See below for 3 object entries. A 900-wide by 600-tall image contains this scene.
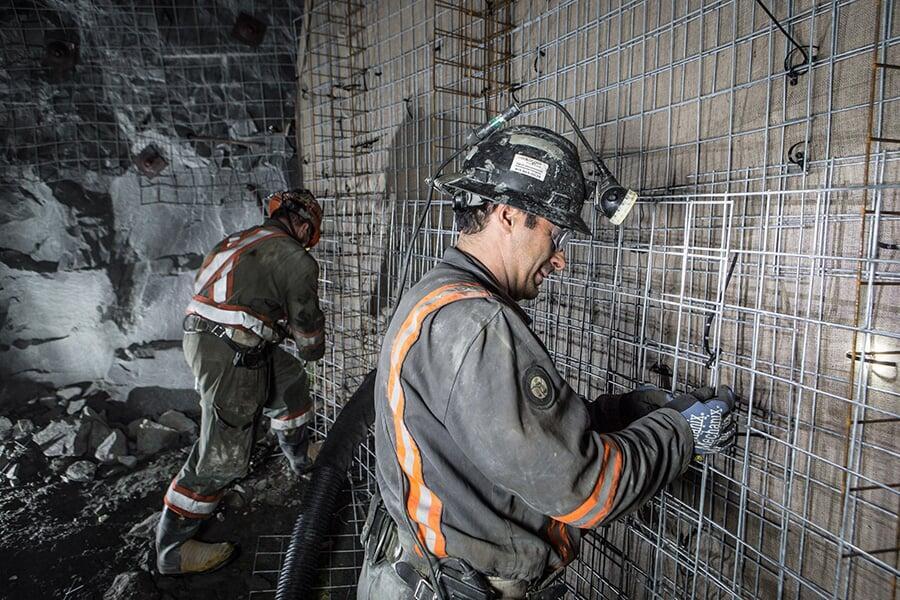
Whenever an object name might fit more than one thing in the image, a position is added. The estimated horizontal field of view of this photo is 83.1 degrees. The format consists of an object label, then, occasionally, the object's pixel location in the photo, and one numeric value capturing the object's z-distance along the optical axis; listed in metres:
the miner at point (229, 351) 2.92
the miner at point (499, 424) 1.08
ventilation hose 2.53
